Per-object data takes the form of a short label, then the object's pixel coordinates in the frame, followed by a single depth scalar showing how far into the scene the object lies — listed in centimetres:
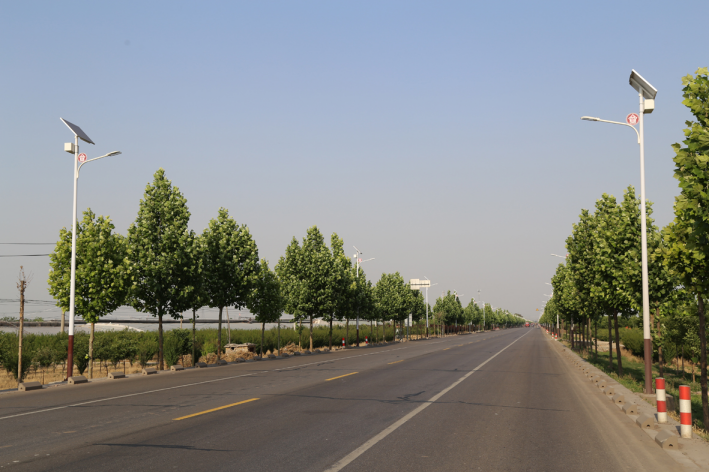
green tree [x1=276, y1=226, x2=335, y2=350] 4534
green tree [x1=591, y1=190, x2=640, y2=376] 1922
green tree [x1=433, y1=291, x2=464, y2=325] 11731
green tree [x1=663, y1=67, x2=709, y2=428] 902
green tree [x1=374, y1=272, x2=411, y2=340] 7050
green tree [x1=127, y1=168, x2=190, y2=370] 2680
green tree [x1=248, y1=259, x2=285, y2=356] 3578
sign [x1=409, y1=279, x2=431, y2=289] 9138
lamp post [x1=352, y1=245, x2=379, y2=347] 6182
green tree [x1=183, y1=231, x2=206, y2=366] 2816
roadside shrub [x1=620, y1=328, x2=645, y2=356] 4812
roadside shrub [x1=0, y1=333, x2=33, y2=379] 2792
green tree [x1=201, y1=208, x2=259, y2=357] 3228
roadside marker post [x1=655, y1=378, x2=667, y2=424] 1115
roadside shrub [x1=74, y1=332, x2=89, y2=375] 3077
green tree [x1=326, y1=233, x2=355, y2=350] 4712
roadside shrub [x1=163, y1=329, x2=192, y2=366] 3469
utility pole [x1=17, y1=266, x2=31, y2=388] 2336
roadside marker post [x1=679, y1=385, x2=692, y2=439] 972
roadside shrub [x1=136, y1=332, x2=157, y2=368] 3554
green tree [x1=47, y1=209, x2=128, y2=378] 2414
